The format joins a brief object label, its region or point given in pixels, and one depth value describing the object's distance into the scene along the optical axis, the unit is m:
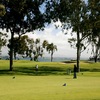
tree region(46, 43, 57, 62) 98.57
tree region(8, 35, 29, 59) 89.90
